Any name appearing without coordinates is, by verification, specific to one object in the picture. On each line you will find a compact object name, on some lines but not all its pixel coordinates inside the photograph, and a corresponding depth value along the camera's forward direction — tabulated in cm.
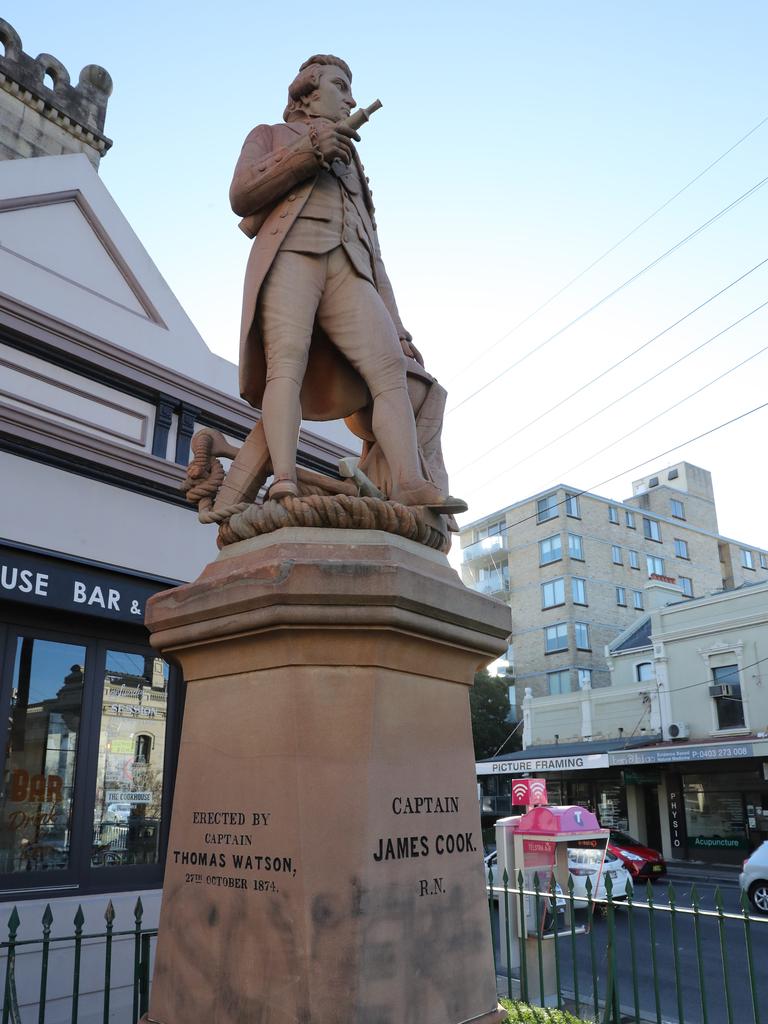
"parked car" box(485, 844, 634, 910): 1484
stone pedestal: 283
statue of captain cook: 395
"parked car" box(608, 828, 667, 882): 2002
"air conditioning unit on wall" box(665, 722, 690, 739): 2916
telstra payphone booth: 816
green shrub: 484
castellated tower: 1116
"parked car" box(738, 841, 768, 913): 1540
